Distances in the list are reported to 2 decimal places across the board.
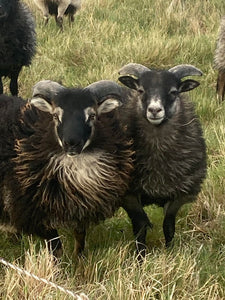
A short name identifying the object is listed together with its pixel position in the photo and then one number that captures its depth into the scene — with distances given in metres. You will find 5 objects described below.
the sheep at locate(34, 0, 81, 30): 10.11
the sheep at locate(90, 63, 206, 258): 3.62
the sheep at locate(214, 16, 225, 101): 6.86
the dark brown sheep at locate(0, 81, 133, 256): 3.27
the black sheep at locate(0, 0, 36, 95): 6.34
